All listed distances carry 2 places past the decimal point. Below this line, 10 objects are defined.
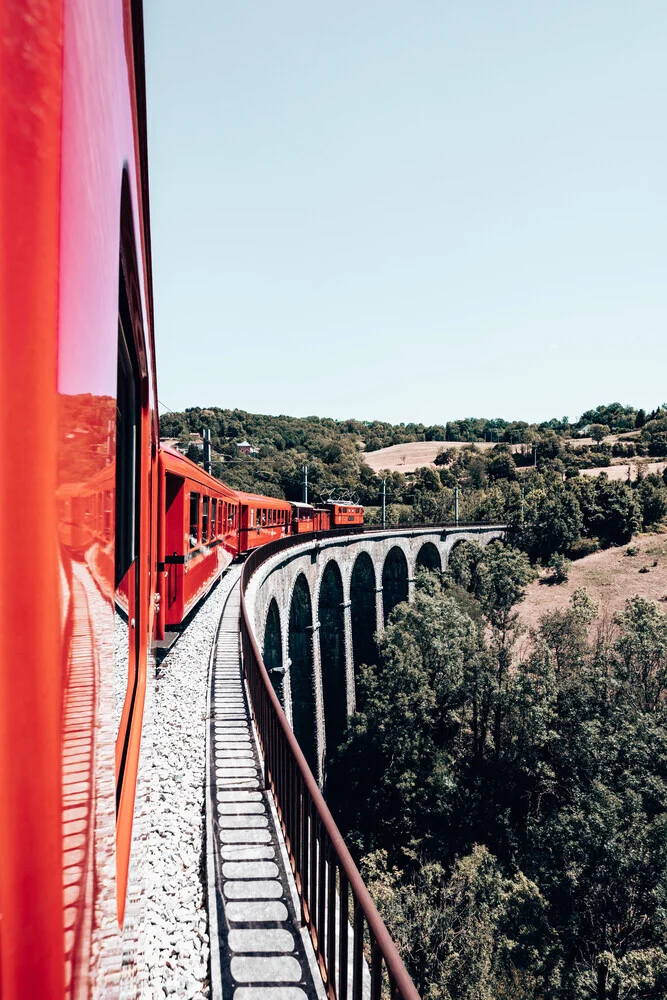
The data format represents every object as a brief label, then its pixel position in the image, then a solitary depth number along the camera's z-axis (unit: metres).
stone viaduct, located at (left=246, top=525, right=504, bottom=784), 18.89
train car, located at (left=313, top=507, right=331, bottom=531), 31.23
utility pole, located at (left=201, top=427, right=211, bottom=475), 17.72
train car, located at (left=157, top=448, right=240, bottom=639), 7.46
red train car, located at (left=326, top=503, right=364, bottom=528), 33.50
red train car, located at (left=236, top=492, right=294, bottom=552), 19.05
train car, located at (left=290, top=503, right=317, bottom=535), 27.14
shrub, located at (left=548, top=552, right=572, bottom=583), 48.25
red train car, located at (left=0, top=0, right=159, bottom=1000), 0.62
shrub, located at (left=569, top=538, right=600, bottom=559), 51.68
